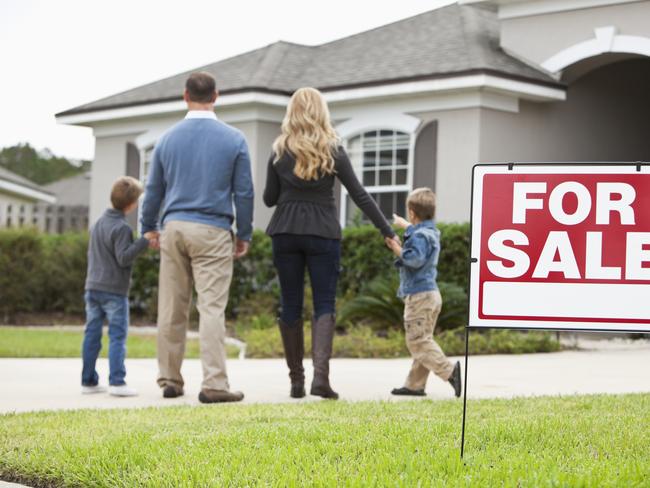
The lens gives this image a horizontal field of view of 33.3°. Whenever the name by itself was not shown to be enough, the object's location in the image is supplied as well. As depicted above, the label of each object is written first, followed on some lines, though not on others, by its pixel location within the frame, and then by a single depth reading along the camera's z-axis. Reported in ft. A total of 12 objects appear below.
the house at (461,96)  52.85
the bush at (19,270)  57.47
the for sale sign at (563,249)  16.24
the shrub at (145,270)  46.73
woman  25.08
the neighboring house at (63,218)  102.32
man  24.98
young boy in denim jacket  25.38
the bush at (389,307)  43.62
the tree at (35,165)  232.32
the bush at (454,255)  46.11
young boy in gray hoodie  26.55
